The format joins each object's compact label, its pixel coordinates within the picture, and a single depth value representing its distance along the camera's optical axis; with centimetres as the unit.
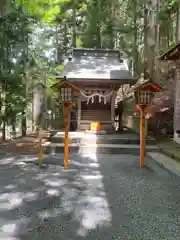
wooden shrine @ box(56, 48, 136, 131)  1077
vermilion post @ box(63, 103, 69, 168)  646
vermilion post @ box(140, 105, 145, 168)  670
